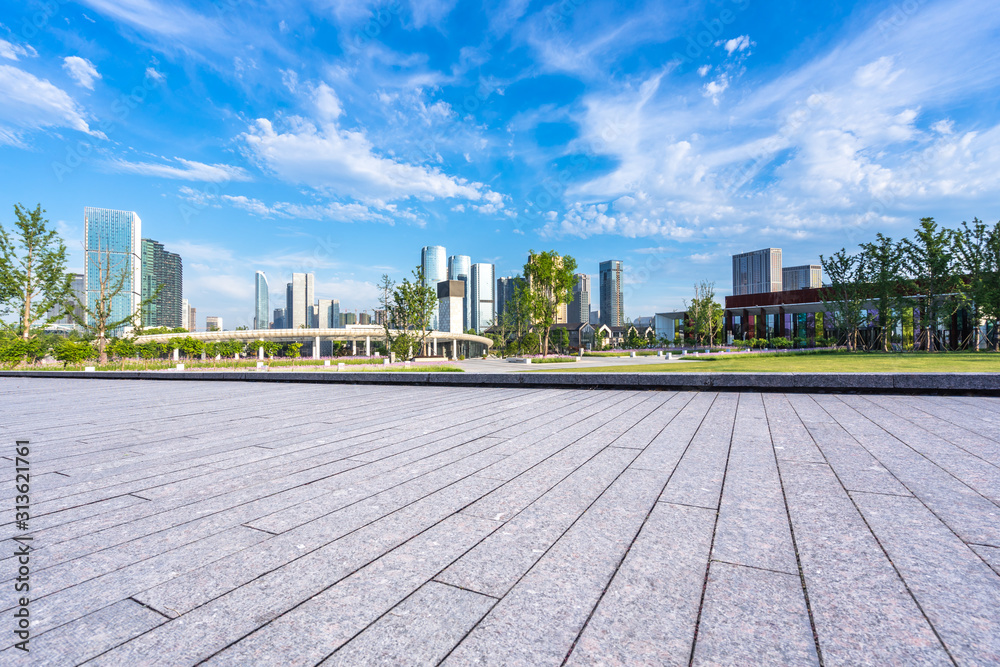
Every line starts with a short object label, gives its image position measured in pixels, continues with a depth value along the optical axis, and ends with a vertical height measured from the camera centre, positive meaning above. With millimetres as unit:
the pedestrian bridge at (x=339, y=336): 64475 +495
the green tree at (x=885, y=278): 29281 +4034
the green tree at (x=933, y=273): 27062 +4085
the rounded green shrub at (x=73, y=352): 23173 -664
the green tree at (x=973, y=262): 25344 +4476
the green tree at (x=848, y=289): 31016 +3528
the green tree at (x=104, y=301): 25688 +2377
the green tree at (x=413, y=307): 37000 +2714
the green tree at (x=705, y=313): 53281 +3063
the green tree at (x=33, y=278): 25344 +3622
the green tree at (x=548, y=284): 36312 +4607
